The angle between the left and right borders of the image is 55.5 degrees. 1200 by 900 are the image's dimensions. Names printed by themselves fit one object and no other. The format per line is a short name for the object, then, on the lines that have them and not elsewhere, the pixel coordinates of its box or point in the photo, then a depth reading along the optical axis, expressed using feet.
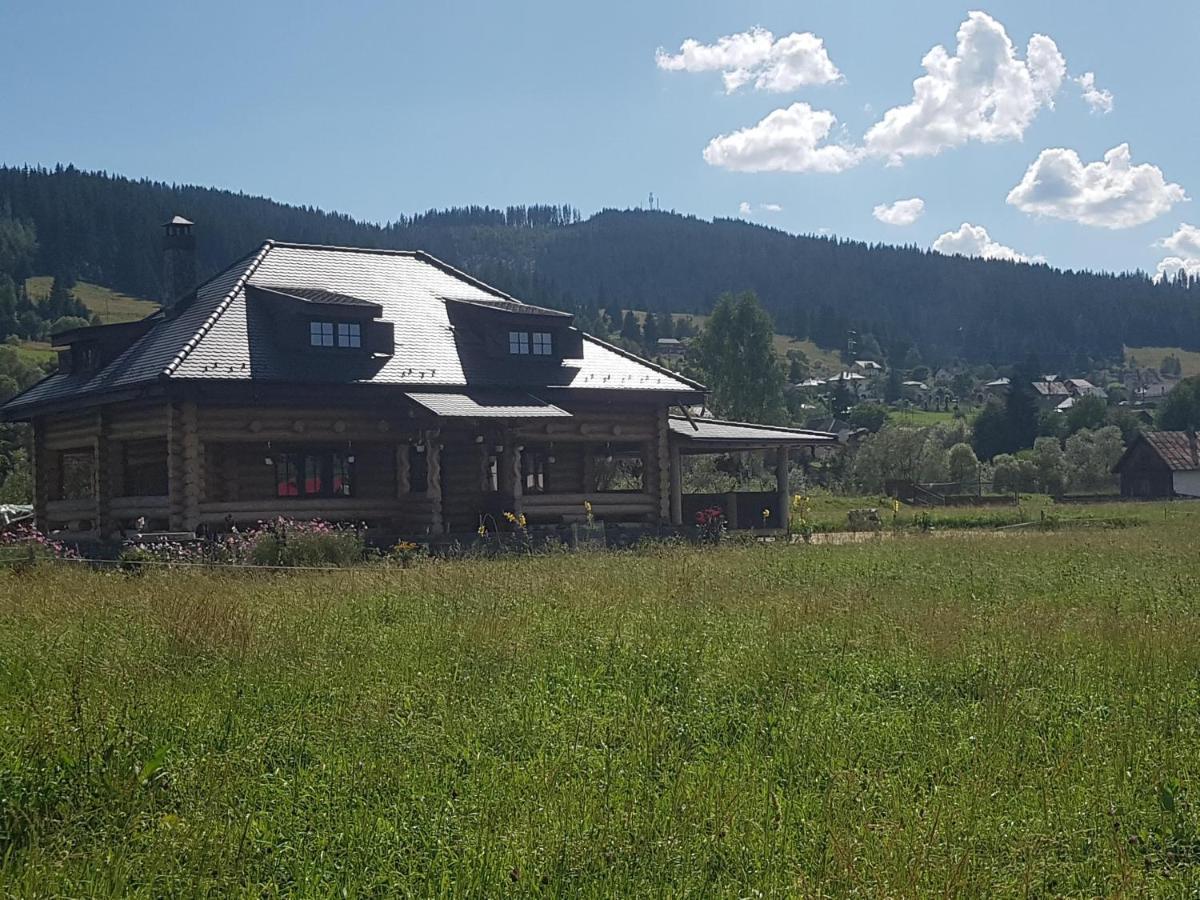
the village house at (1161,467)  213.46
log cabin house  78.54
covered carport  98.58
